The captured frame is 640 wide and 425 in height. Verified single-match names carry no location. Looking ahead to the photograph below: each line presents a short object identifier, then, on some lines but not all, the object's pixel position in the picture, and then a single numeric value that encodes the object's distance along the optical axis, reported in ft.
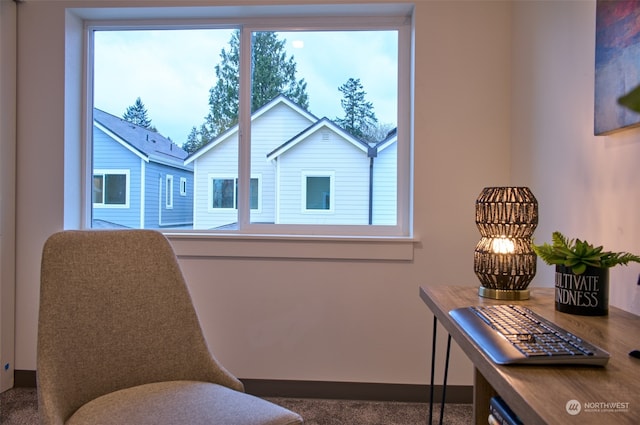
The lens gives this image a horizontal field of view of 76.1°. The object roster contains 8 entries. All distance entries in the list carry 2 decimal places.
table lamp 4.16
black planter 3.44
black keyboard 2.32
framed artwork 3.65
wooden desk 1.80
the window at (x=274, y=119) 7.47
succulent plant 3.45
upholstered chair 3.44
